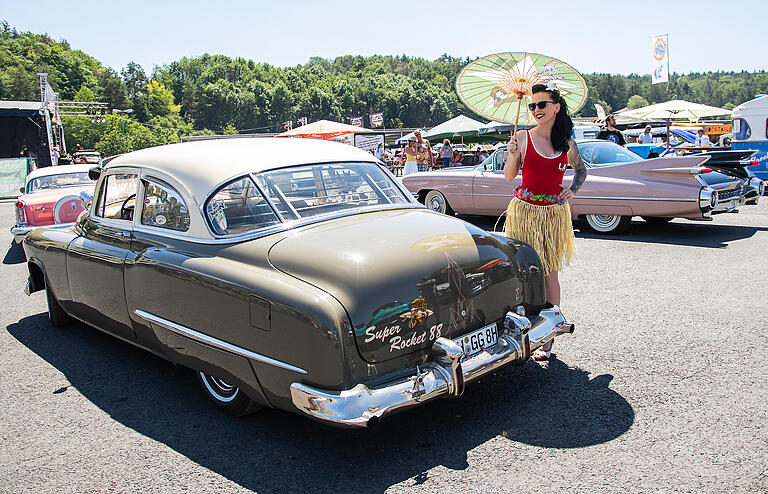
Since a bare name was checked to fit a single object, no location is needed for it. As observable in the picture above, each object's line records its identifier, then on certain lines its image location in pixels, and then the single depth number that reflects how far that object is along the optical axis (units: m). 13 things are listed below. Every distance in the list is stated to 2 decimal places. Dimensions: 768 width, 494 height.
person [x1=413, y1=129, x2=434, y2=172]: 15.43
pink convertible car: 8.25
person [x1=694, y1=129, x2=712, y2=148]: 18.95
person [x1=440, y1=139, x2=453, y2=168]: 19.55
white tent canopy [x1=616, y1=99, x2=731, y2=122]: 20.25
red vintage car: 8.27
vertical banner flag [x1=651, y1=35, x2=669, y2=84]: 23.98
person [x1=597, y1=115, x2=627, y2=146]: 11.31
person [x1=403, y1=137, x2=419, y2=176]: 15.25
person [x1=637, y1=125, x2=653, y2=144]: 16.50
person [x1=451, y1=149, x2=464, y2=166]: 20.20
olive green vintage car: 2.68
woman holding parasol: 4.04
